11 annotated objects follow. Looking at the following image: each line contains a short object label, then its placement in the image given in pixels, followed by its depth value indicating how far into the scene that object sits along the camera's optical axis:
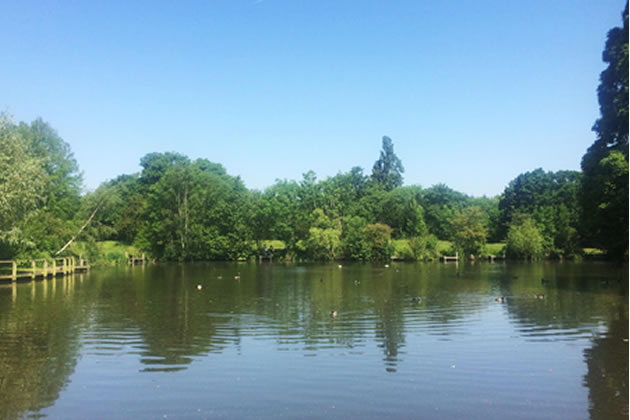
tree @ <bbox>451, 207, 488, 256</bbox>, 81.38
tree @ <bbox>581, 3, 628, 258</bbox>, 42.09
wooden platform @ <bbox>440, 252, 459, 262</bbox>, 78.44
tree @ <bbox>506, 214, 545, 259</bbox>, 76.12
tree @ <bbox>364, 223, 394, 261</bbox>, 80.81
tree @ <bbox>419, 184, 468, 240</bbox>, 95.06
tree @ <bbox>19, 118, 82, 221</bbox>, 55.03
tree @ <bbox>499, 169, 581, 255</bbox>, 77.31
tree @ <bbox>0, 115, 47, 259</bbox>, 34.81
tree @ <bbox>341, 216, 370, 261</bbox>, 80.50
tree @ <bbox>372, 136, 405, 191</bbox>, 112.44
